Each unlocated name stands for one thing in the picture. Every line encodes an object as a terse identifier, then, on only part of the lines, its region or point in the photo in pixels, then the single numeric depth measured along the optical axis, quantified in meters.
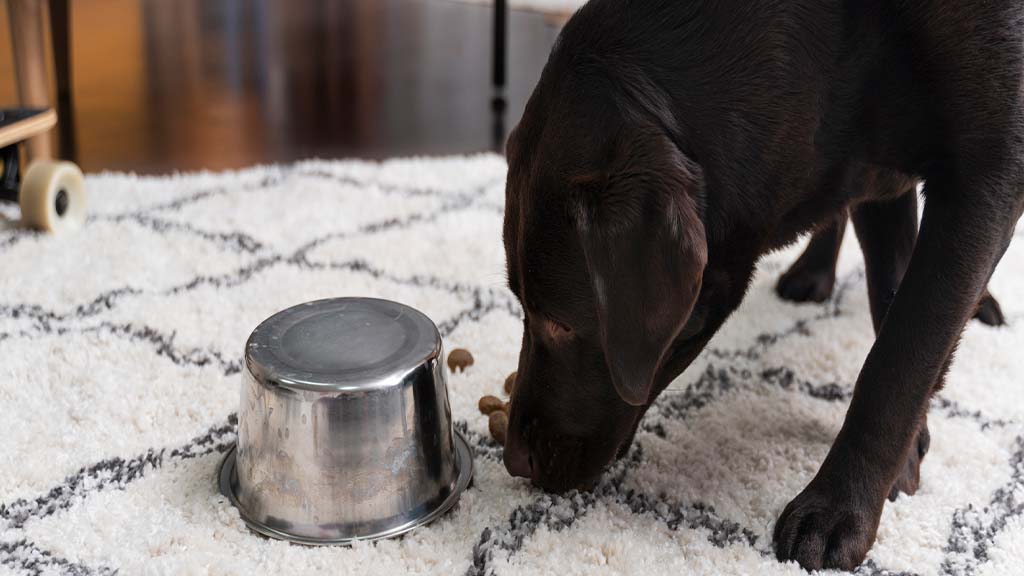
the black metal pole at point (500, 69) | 3.21
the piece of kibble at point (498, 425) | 1.39
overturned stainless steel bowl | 1.16
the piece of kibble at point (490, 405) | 1.45
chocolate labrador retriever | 1.06
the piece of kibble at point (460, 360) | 1.60
